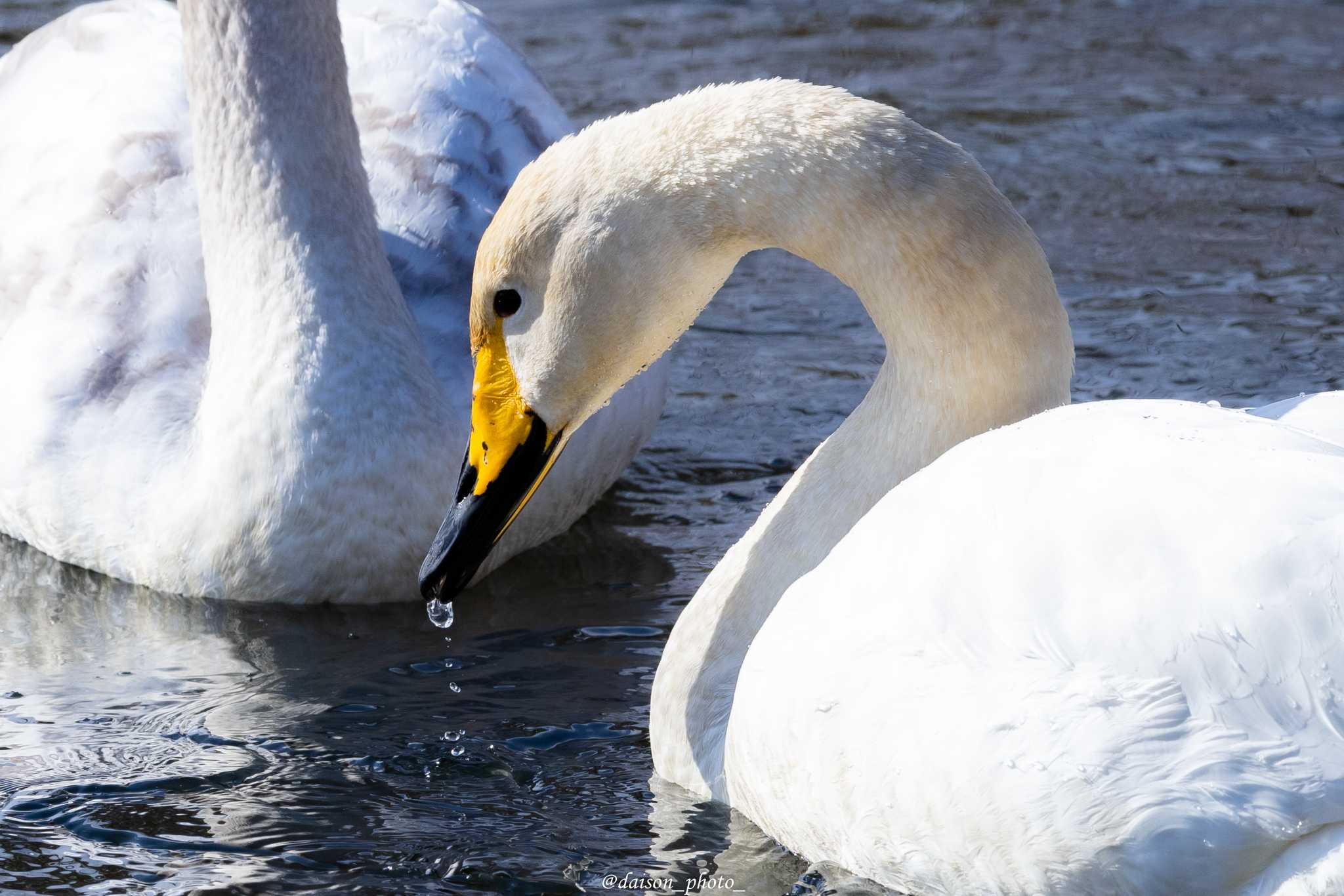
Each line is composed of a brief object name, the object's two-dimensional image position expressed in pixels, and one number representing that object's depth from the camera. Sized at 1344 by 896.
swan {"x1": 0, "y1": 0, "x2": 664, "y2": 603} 10.96
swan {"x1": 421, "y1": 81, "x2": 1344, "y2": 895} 7.00
